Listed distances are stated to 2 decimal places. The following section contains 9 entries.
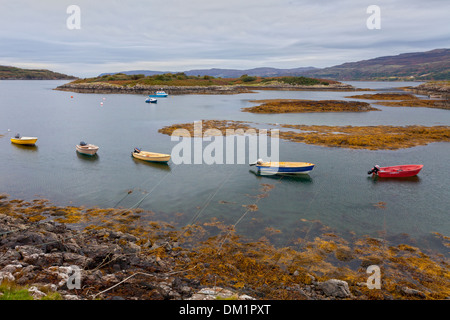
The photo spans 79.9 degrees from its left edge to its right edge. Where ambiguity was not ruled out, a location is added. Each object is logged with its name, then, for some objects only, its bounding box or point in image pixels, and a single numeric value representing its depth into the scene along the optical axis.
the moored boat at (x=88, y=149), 35.16
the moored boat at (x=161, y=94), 124.44
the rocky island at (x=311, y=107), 78.75
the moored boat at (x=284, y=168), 28.19
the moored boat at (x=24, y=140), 40.03
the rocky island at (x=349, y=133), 41.78
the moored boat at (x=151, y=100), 99.75
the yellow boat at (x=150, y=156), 32.22
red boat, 28.16
